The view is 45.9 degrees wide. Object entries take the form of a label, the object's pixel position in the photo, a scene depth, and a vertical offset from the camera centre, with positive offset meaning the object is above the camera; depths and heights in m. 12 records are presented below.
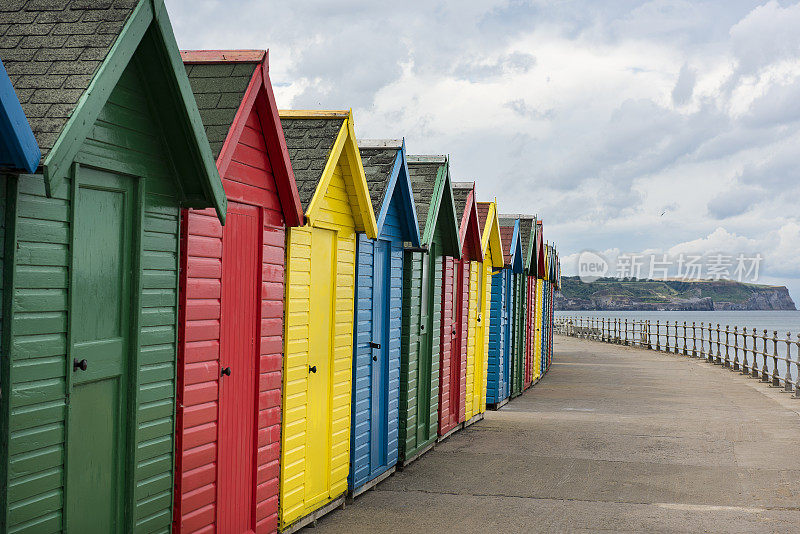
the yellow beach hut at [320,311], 7.19 -0.04
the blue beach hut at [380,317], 8.97 -0.10
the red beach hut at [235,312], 5.36 -0.04
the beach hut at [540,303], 24.64 +0.15
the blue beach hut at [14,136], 3.16 +0.58
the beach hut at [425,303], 10.60 +0.05
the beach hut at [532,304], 22.36 +0.11
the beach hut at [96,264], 3.70 +0.18
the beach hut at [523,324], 20.06 -0.34
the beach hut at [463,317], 13.22 -0.14
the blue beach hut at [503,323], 17.05 -0.28
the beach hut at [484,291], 15.37 +0.30
